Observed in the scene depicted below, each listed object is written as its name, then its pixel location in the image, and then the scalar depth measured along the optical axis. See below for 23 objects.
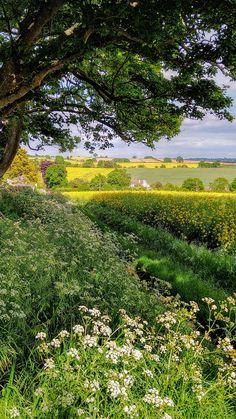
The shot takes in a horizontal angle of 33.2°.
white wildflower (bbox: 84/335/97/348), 2.66
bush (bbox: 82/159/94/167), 65.29
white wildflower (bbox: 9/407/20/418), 2.36
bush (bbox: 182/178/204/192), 40.94
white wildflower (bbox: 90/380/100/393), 2.37
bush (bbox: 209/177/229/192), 36.85
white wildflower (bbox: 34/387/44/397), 2.62
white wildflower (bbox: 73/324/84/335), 2.79
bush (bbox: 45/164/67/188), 54.50
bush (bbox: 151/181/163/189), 41.94
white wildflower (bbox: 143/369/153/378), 2.70
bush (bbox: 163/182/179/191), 40.56
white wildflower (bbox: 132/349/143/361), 2.56
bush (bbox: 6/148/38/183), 40.47
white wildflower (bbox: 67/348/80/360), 2.49
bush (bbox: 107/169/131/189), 49.31
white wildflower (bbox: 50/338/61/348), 2.75
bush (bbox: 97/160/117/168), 62.24
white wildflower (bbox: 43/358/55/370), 2.57
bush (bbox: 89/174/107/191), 47.74
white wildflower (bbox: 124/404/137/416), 2.23
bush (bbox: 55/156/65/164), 57.03
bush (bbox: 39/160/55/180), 55.86
